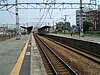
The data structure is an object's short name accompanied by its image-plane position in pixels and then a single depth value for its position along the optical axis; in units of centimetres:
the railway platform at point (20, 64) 1158
